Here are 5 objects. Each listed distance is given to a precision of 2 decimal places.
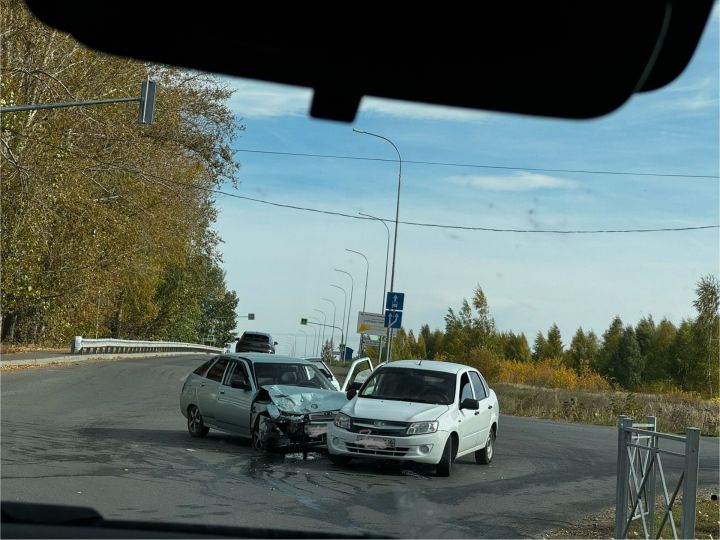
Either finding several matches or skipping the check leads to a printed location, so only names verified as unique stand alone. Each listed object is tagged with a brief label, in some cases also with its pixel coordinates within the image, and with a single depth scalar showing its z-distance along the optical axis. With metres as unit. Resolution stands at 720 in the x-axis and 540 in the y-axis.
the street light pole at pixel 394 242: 37.94
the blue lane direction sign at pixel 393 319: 32.41
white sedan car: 13.85
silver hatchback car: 15.12
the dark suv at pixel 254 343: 54.25
